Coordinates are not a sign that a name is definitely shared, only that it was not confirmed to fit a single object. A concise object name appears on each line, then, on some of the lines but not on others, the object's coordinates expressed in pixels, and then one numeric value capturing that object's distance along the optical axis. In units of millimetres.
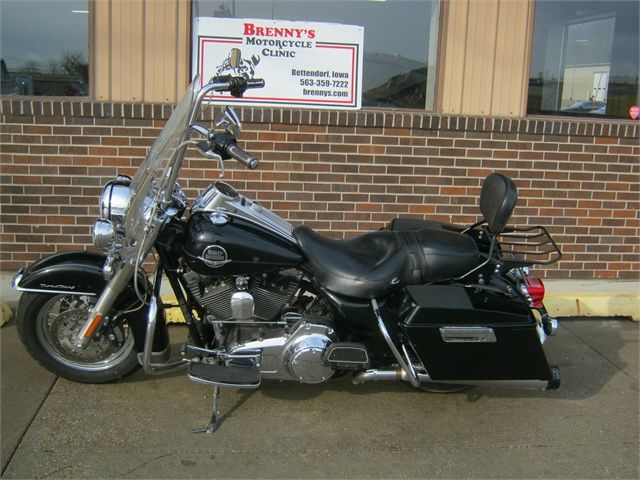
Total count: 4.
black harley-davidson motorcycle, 2922
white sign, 4637
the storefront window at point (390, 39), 4789
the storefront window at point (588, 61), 5082
